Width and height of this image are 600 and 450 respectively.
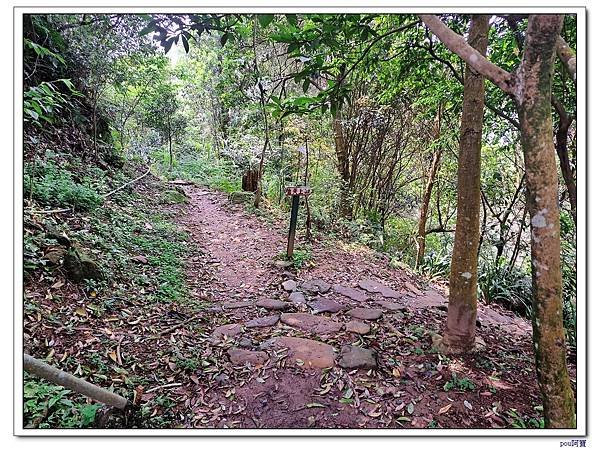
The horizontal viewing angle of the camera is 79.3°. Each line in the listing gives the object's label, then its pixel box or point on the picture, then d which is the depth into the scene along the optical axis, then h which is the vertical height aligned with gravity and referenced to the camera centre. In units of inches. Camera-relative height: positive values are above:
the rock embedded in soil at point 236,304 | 129.4 -29.0
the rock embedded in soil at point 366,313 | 121.6 -30.4
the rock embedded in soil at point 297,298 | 135.0 -27.9
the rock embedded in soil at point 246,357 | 90.8 -34.0
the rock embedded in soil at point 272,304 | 130.0 -28.9
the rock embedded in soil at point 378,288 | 150.9 -27.2
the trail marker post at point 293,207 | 163.2 +8.5
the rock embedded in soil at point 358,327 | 110.5 -31.8
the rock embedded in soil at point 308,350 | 90.8 -33.5
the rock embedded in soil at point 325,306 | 128.6 -29.5
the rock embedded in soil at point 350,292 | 142.4 -27.6
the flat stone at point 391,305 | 132.5 -29.9
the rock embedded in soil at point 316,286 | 148.0 -25.6
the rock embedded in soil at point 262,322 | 114.0 -31.2
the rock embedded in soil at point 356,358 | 89.7 -34.0
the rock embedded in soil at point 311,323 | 112.1 -31.6
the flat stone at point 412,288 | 168.9 -30.3
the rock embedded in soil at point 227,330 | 106.1 -31.9
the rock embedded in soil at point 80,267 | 105.9 -12.8
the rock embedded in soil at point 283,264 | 171.8 -18.7
